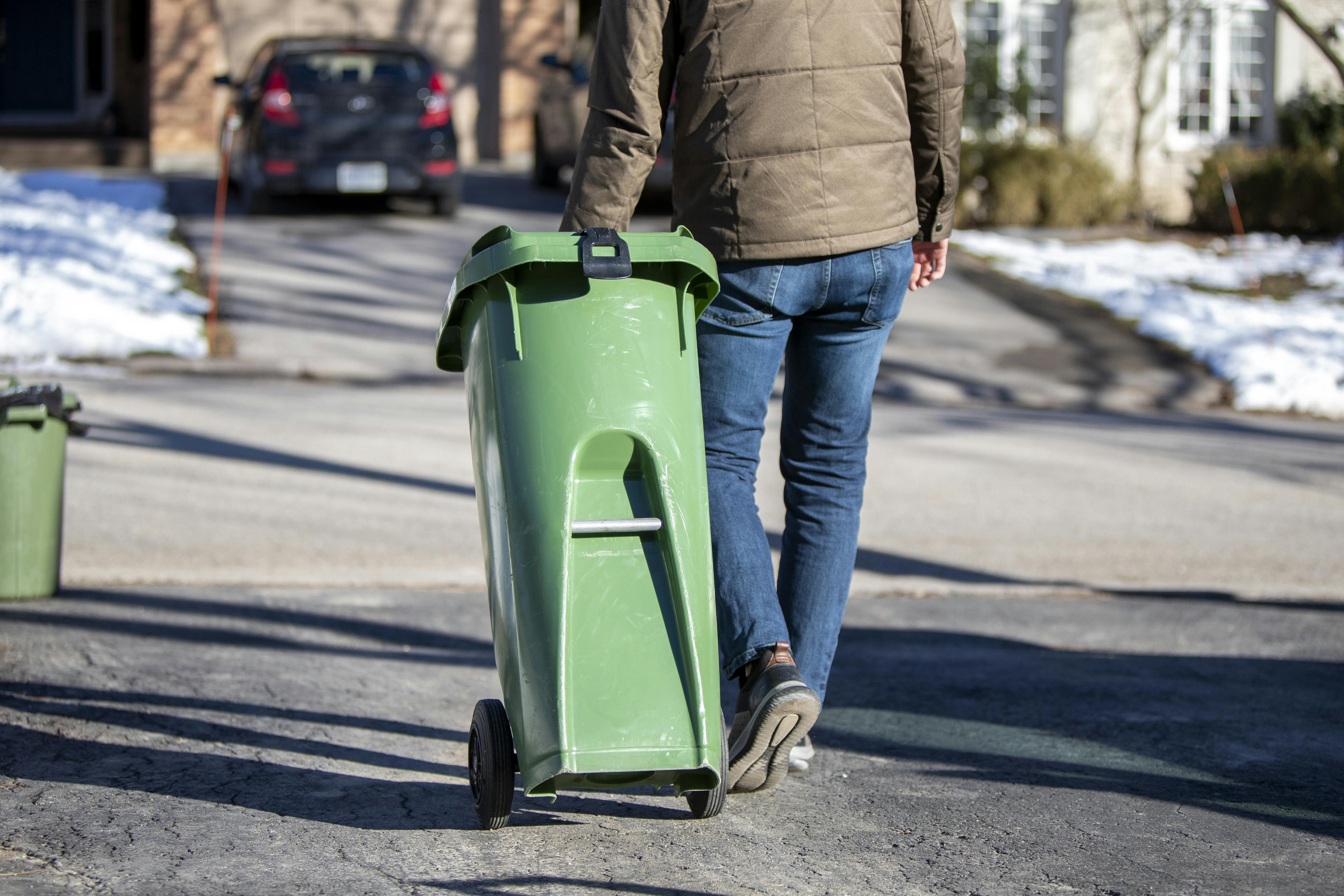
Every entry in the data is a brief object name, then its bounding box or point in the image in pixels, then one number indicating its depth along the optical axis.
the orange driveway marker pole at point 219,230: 10.47
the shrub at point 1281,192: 17.61
